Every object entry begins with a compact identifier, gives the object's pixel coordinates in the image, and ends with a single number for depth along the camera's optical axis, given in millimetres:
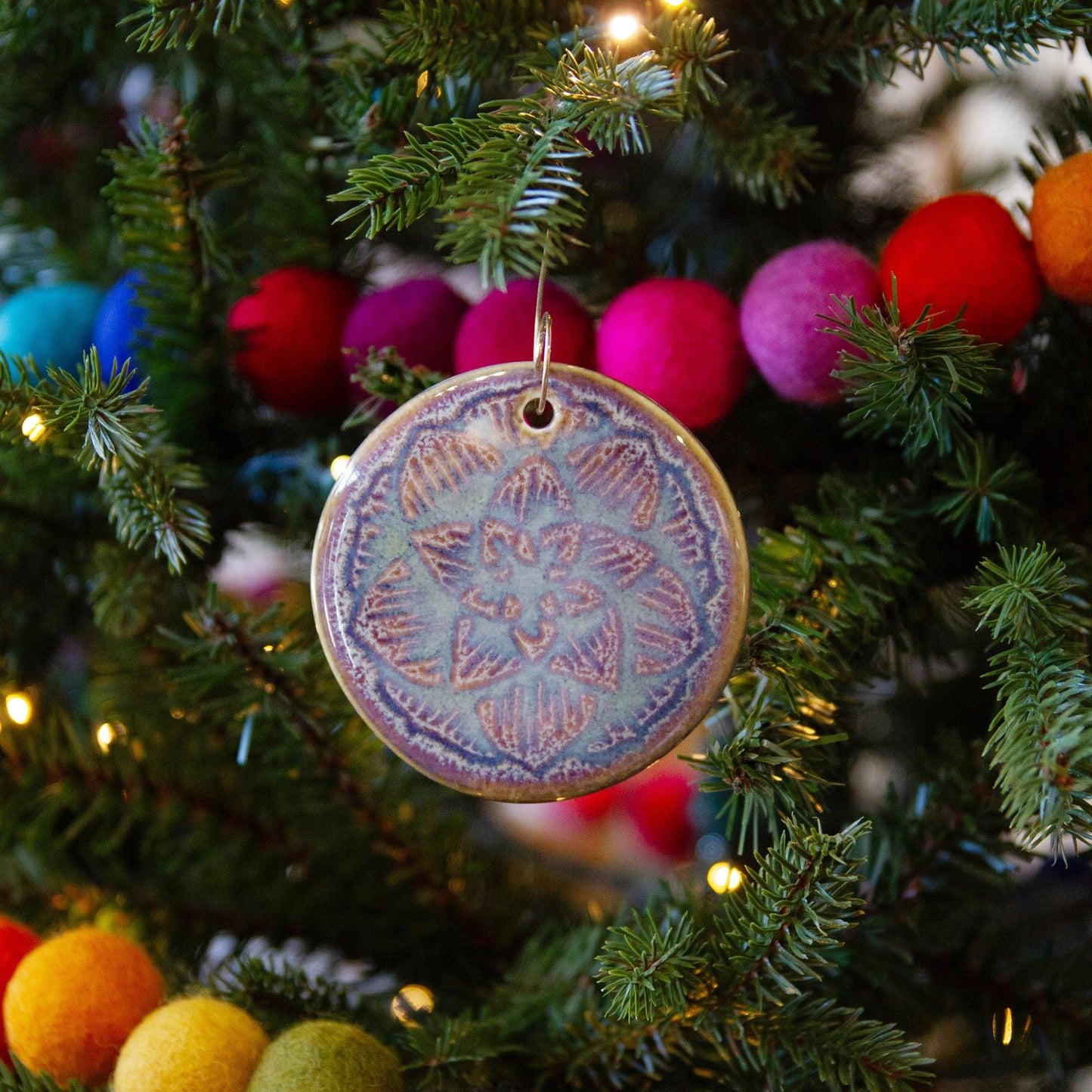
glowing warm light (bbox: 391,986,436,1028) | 448
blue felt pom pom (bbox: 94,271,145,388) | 484
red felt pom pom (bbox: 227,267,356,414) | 496
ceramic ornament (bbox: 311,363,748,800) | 371
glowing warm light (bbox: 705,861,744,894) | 393
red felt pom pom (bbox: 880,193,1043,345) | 380
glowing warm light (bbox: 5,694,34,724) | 509
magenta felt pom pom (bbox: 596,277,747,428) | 415
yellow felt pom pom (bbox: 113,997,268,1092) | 353
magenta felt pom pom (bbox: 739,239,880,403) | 396
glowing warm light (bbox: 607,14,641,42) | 358
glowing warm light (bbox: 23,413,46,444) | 376
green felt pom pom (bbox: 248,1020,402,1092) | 344
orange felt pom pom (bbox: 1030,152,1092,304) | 368
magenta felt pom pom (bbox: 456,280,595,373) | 429
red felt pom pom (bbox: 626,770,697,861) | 834
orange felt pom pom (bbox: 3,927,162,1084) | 385
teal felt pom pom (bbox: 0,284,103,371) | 501
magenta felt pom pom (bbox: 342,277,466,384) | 466
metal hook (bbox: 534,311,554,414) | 375
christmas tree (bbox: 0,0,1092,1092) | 347
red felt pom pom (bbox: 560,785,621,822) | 1000
